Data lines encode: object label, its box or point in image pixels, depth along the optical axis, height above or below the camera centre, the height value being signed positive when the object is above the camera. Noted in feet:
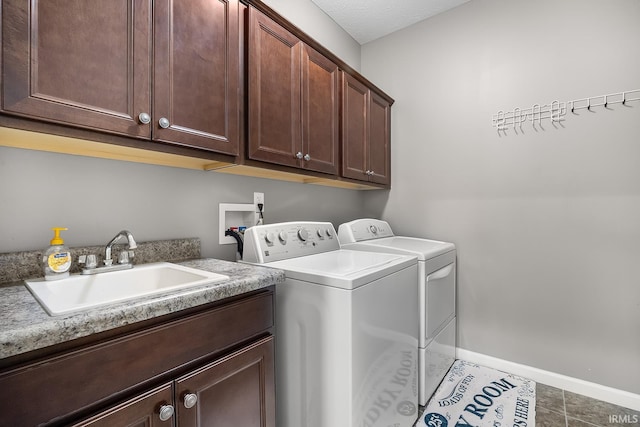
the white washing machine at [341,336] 3.51 -1.65
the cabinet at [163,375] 1.85 -1.27
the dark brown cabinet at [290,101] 4.30 +1.95
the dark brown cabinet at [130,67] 2.42 +1.51
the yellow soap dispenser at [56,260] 3.05 -0.47
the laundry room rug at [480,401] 5.17 -3.72
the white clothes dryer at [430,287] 5.35 -1.52
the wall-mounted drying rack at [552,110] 5.54 +2.18
